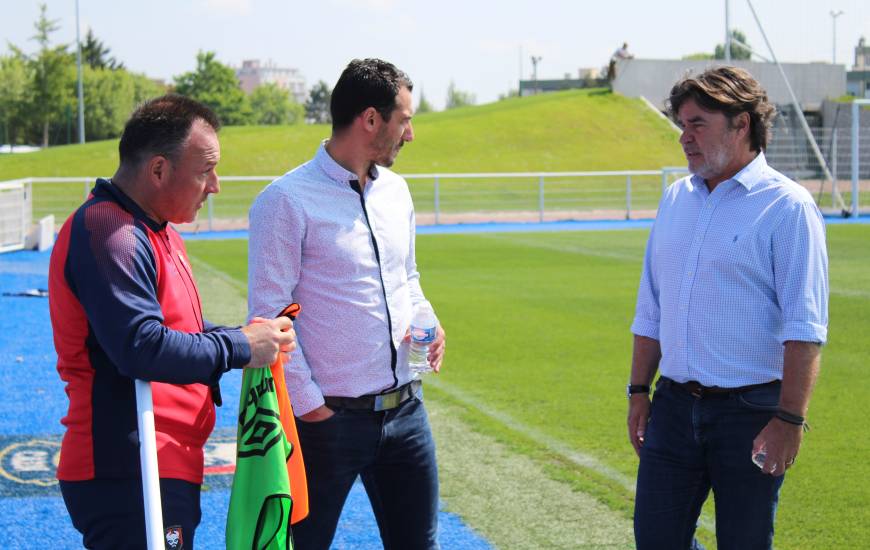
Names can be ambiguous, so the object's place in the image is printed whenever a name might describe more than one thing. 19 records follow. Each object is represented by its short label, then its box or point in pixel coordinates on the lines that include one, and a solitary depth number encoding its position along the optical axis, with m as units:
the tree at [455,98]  178.88
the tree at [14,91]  81.12
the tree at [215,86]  100.31
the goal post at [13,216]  21.91
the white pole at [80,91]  69.01
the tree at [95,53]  125.74
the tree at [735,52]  56.15
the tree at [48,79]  76.56
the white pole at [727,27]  40.03
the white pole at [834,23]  39.87
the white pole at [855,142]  29.86
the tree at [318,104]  156.75
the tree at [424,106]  151.86
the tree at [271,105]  143.00
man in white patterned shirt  3.47
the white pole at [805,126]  34.92
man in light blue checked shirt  3.35
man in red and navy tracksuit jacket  2.72
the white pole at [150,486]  2.71
